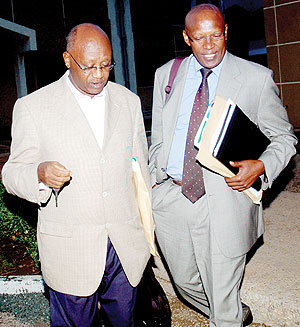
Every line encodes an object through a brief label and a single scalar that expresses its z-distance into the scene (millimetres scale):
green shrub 5020
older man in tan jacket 2598
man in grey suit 2932
